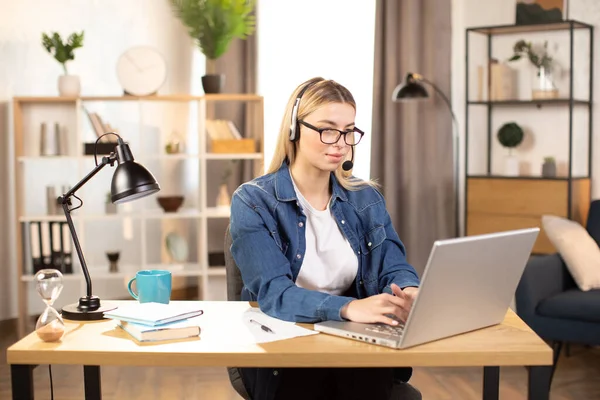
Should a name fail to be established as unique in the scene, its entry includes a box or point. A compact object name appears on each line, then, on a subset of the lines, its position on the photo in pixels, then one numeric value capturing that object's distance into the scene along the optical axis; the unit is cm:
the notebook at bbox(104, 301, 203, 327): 176
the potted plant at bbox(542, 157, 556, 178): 466
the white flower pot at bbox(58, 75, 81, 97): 473
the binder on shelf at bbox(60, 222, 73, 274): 469
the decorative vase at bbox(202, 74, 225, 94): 481
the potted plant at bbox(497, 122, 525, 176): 485
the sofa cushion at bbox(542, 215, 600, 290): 379
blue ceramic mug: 198
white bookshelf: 475
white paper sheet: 173
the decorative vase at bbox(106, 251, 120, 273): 489
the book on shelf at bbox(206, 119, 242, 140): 491
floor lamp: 469
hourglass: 171
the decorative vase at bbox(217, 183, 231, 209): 502
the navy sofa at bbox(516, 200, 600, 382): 355
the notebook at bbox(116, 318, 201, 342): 171
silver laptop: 155
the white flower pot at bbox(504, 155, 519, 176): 484
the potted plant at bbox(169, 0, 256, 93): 476
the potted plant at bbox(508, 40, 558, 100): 468
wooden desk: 161
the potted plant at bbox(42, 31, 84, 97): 462
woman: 190
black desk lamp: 188
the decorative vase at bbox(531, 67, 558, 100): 467
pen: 178
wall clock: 477
